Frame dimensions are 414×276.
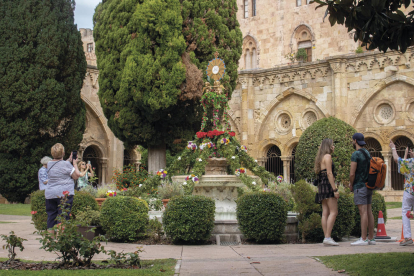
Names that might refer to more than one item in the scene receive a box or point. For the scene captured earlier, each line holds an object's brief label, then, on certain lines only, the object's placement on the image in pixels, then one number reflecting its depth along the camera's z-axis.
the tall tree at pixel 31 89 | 16.62
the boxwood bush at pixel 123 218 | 8.28
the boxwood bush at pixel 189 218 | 7.93
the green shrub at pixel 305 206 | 8.45
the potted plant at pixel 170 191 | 12.16
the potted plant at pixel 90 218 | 8.20
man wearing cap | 7.47
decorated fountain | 10.22
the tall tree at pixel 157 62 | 15.85
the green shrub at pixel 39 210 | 8.92
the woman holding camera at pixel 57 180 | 7.30
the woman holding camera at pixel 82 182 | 13.62
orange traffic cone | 8.55
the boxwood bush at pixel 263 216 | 8.09
